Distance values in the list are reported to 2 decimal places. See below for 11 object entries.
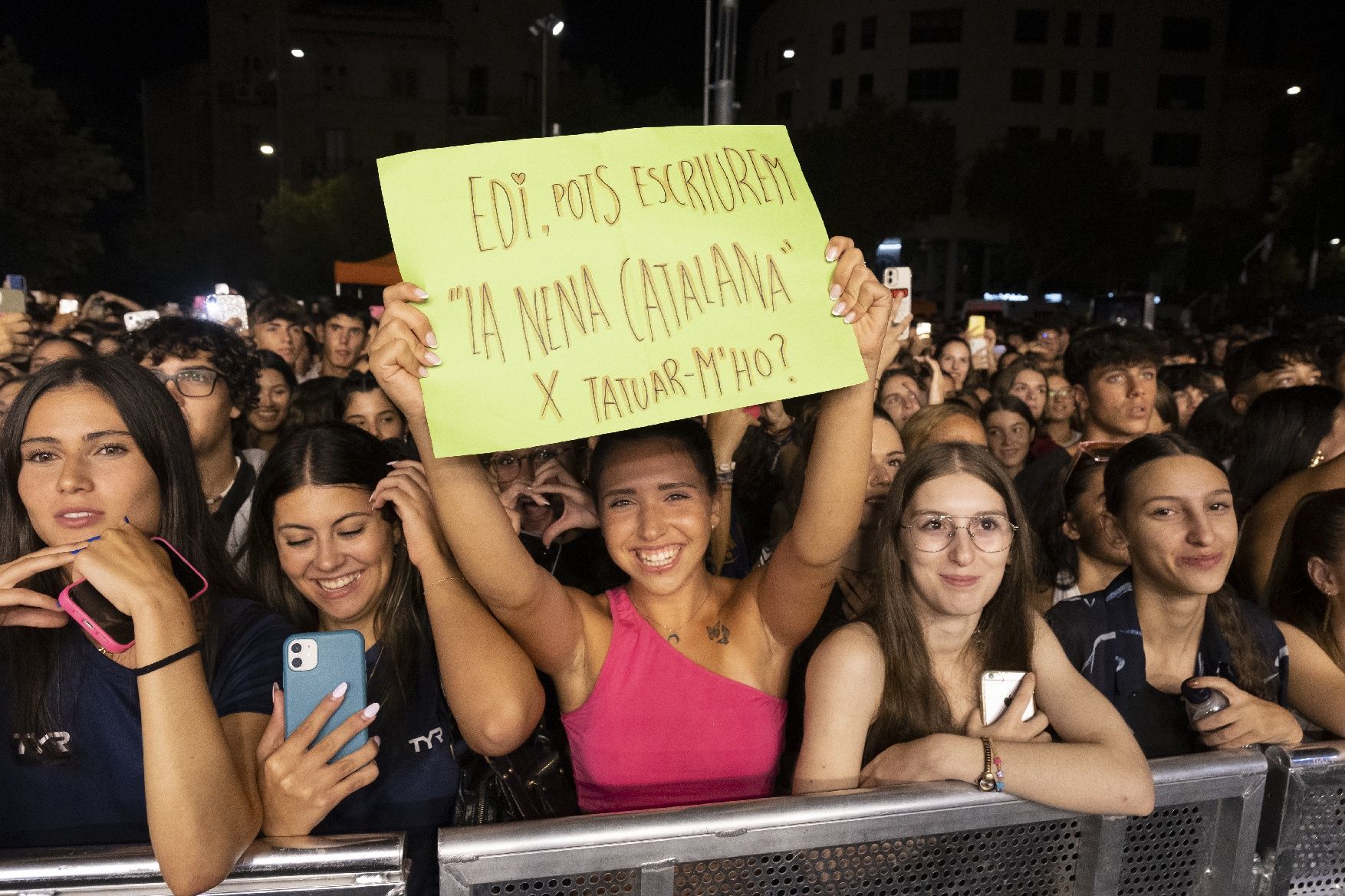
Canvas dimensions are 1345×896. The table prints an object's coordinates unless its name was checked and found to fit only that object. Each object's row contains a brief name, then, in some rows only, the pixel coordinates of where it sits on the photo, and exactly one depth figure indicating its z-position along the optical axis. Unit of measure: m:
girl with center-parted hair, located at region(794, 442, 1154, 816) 1.84
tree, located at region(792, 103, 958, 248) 40.69
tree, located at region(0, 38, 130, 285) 23.27
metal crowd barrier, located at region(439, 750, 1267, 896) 1.48
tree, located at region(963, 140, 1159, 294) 41.34
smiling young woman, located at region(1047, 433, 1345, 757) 2.47
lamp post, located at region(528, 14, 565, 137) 22.72
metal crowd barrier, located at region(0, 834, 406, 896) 1.44
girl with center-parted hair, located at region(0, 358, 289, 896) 1.56
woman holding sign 2.01
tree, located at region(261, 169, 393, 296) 40.47
